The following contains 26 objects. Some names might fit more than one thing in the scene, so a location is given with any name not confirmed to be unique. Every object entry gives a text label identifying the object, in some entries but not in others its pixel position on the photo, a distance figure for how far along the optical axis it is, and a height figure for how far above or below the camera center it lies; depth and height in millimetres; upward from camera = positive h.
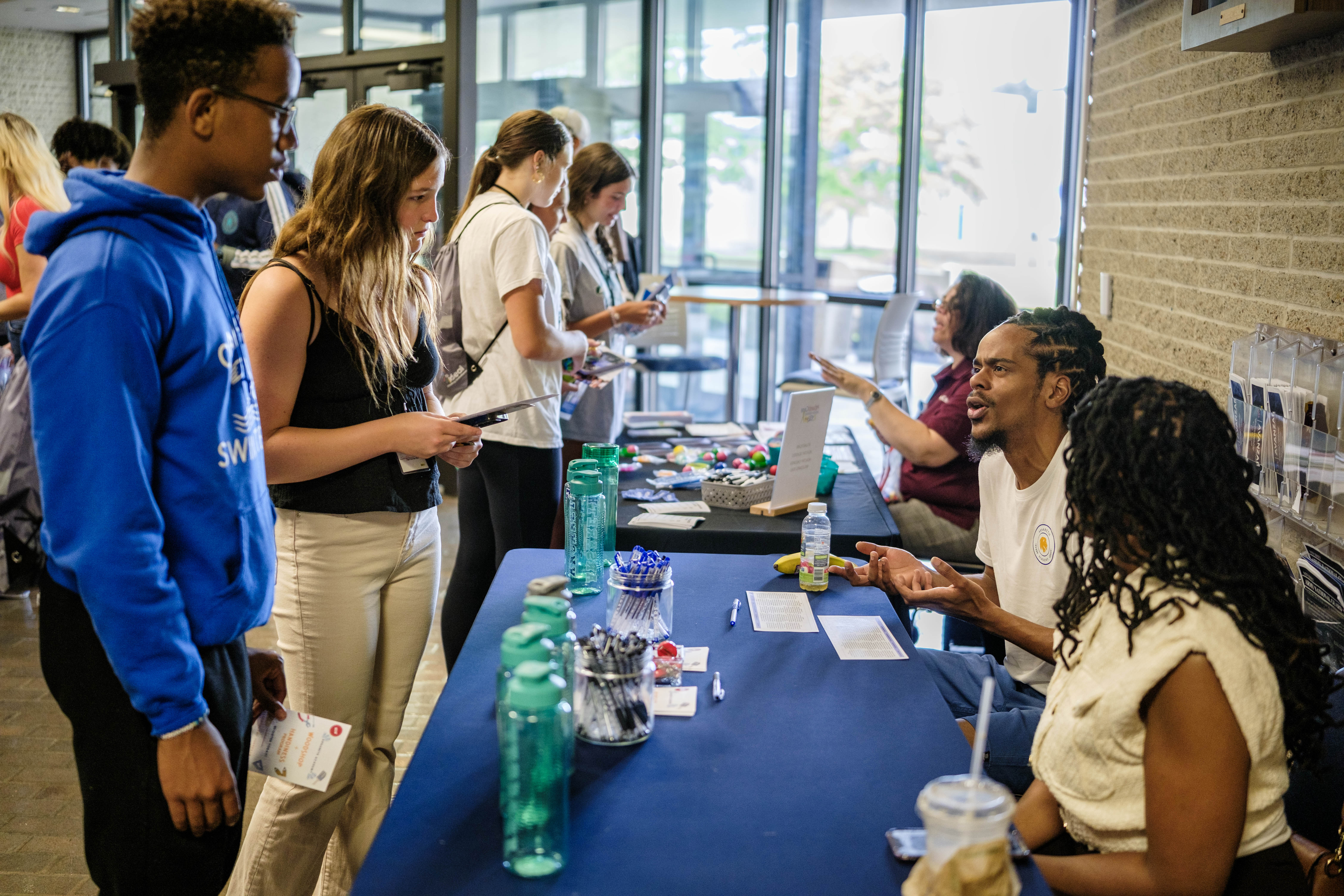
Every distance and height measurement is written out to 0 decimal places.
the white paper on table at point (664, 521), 2617 -550
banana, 2236 -553
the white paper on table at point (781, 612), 1944 -587
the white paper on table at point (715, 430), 3828 -472
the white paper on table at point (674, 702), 1564 -603
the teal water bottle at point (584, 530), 2082 -457
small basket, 2781 -507
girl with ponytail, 2814 -131
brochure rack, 1996 -283
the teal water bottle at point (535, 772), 1088 -510
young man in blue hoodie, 1128 -182
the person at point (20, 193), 3754 +355
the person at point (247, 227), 4863 +312
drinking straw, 881 -358
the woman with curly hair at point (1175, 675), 1221 -438
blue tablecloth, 1160 -618
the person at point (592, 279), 3518 +69
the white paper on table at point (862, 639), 1819 -594
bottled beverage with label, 2123 -499
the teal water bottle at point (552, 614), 1196 -360
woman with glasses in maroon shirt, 3254 -426
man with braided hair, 2018 -453
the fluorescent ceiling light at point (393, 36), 6191 +1541
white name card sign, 2578 -377
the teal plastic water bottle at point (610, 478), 2281 -389
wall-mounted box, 2010 +617
